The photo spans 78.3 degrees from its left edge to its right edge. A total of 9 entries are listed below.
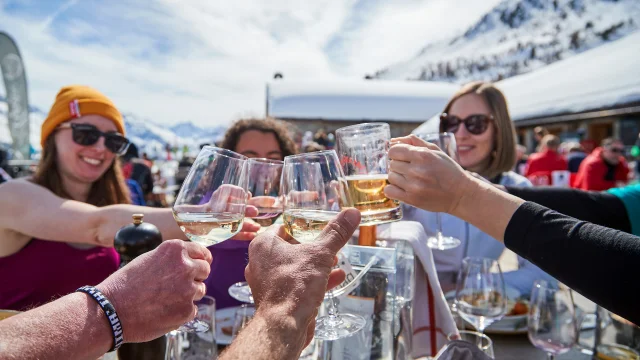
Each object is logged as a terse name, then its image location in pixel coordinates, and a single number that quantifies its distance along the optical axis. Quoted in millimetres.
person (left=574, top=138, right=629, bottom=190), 6051
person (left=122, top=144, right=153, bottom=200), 6910
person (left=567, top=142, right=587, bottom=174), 7871
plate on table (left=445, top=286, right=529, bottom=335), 1500
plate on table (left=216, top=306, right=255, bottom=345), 1329
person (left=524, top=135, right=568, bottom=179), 7125
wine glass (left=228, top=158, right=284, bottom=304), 1242
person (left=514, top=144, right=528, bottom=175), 10005
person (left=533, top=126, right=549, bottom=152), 8706
